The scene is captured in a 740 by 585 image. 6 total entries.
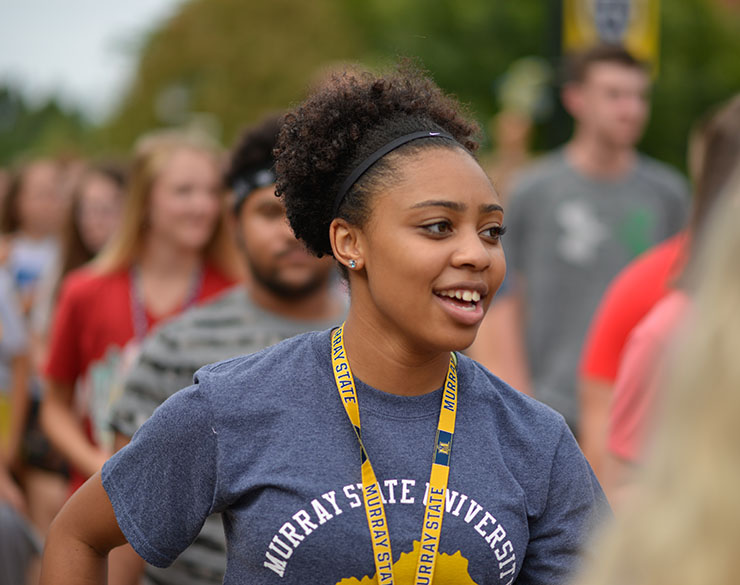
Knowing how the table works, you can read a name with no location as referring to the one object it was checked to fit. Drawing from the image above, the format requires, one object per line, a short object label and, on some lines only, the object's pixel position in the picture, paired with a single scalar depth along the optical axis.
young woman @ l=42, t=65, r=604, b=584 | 2.36
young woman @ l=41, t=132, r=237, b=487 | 5.16
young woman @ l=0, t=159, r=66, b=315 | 9.41
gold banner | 9.45
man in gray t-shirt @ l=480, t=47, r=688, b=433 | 6.44
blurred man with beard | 3.89
